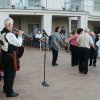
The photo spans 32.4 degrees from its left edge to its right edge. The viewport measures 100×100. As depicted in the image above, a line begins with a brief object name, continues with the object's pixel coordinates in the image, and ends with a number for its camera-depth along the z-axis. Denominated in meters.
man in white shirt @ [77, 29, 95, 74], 6.09
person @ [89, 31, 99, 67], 7.06
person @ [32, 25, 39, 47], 12.36
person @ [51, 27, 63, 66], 6.87
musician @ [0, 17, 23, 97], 4.01
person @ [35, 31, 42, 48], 11.94
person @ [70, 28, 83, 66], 6.82
